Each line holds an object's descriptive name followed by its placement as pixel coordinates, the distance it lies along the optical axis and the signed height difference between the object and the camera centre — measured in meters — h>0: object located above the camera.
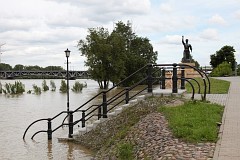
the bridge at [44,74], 99.81 -0.48
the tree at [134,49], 80.75 +5.04
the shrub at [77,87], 62.62 -2.39
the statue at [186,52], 38.81 +1.95
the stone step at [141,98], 14.27 -0.94
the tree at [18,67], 136.43 +1.82
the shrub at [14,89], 59.41 -2.52
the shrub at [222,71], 55.18 +0.09
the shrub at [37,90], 58.94 -2.68
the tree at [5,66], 140.40 +2.31
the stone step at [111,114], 14.14 -1.53
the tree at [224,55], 78.25 +3.39
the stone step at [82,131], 14.42 -2.16
